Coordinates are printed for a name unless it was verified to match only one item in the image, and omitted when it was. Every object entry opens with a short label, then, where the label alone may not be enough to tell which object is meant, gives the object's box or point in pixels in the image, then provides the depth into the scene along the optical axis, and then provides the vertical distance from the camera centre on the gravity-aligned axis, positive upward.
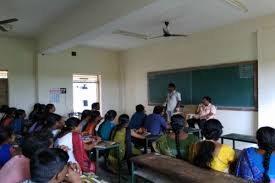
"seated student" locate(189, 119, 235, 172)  2.04 -0.58
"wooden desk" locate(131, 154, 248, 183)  1.87 -0.72
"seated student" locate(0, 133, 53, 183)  1.70 -0.54
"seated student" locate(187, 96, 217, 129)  5.48 -0.52
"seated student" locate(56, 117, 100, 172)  2.77 -0.63
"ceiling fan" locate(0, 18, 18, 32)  3.81 +1.38
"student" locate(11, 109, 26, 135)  4.55 -0.62
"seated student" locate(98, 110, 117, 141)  3.92 -0.62
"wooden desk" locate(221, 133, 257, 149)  3.56 -0.79
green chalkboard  5.12 +0.10
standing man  6.21 -0.33
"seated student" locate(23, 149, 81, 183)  1.35 -0.44
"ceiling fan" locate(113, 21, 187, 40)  5.16 +1.38
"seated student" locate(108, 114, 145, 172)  3.56 -0.73
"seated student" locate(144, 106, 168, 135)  4.16 -0.62
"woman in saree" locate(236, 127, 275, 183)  1.81 -0.56
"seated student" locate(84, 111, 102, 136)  4.18 -0.59
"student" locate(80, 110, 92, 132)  4.35 -0.54
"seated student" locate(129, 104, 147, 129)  4.73 -0.60
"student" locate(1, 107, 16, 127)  4.60 -0.55
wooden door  6.17 -0.04
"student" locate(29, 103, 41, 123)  5.89 -0.47
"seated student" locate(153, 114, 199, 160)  2.58 -0.60
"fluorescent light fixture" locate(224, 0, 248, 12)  3.69 +1.33
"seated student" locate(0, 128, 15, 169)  2.30 -0.55
